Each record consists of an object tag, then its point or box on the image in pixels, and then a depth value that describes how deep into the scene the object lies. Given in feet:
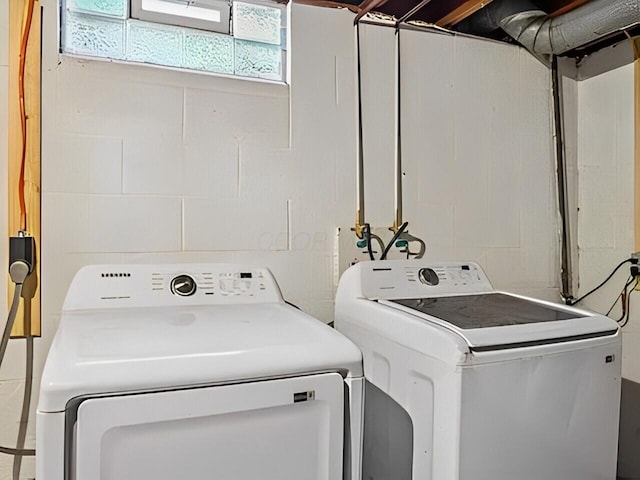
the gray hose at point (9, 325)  4.92
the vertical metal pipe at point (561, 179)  7.69
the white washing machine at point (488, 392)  4.20
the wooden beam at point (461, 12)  6.35
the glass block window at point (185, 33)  5.58
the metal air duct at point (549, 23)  6.13
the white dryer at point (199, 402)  3.17
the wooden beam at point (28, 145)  5.12
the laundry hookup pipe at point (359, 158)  6.53
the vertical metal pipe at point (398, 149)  6.71
